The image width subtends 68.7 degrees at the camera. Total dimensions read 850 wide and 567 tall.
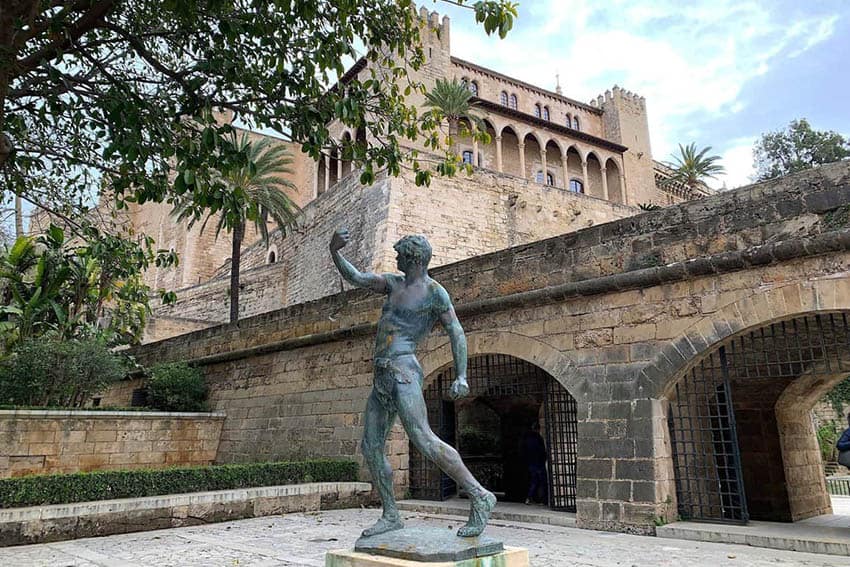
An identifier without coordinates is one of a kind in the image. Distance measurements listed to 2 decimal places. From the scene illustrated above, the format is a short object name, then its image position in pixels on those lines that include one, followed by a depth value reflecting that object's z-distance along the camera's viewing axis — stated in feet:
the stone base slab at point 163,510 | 19.79
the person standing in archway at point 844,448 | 20.12
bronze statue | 12.16
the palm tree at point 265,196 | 65.41
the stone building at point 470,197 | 69.67
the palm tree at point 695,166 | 114.62
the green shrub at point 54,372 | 38.55
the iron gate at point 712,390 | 22.89
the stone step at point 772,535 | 17.33
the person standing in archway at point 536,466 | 32.89
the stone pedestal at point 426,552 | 10.60
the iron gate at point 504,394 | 28.78
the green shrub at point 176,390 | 44.09
